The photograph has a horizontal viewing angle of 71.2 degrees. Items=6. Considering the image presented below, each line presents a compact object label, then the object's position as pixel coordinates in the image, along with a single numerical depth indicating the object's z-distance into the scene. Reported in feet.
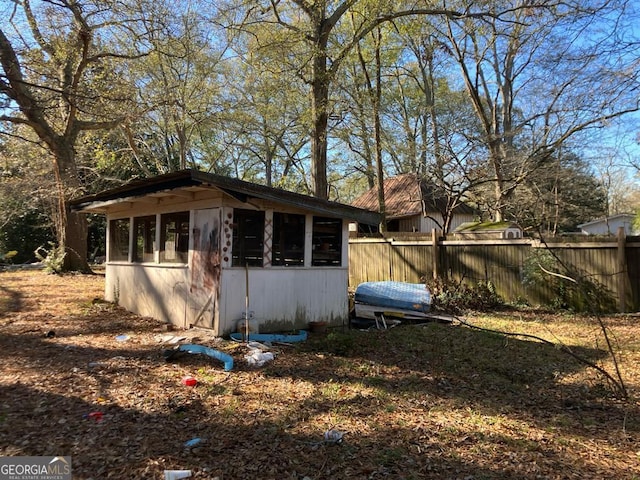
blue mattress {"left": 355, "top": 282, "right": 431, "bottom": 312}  32.91
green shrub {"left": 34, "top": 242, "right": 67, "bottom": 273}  55.88
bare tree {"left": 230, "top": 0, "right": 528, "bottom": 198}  40.96
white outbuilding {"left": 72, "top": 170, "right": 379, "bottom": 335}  24.16
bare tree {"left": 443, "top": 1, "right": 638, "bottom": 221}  43.27
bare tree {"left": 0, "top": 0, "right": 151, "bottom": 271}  27.91
